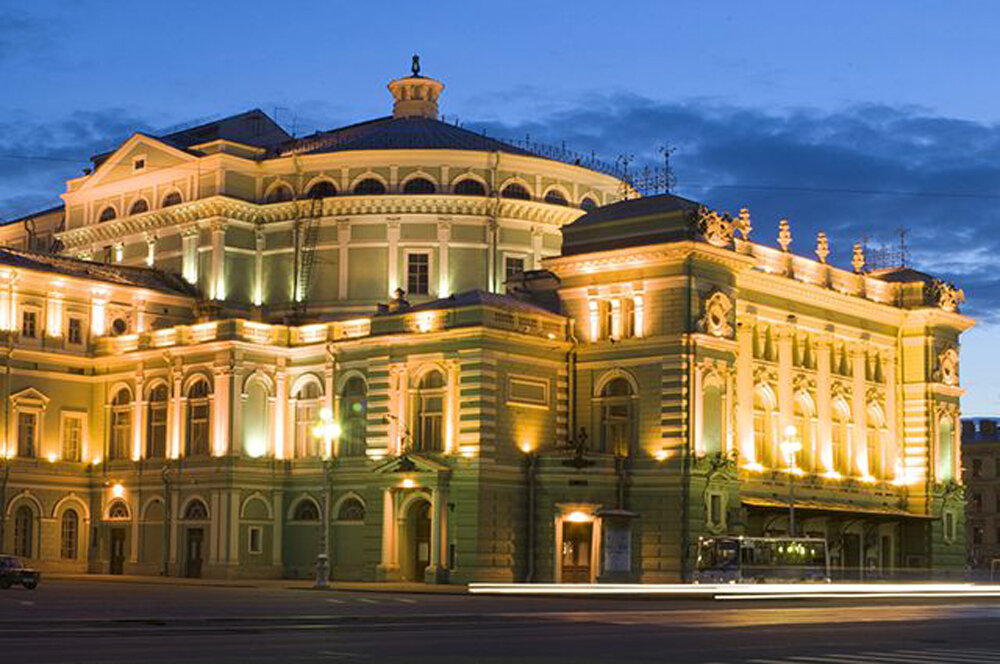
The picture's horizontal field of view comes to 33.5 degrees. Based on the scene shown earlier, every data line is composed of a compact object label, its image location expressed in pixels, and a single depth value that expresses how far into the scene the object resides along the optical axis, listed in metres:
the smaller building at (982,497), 153.25
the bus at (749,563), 74.44
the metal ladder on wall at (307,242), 95.81
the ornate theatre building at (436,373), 79.94
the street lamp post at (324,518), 70.25
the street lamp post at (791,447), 77.12
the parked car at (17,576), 63.78
